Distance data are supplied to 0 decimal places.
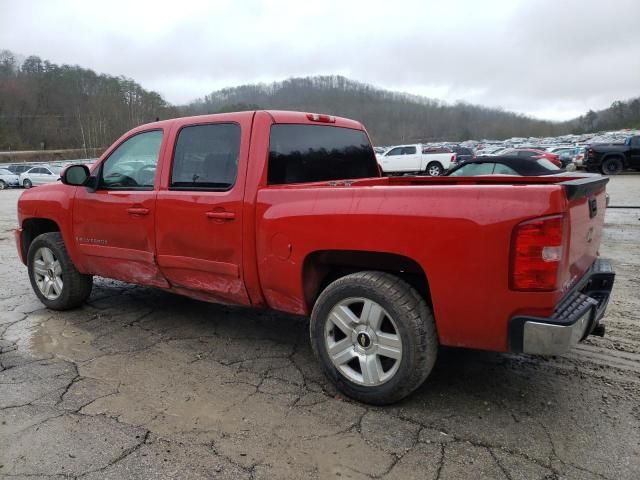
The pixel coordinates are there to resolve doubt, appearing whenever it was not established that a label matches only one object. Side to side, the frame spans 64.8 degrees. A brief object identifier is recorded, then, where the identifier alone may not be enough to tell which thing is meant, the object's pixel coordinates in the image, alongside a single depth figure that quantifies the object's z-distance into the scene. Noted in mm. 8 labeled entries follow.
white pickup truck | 27344
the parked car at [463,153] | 36072
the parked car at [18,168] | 37125
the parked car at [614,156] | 24266
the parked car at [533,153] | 25316
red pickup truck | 2502
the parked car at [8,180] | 32125
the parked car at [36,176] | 31234
